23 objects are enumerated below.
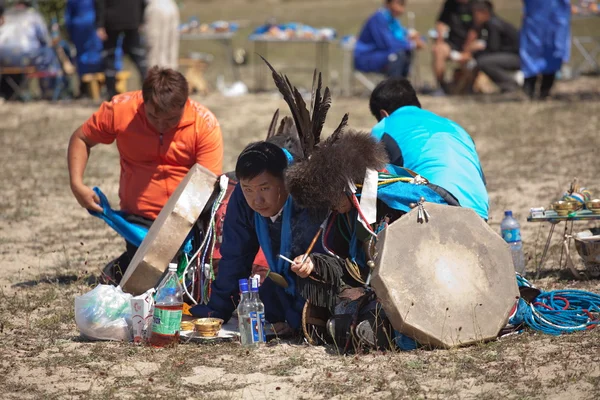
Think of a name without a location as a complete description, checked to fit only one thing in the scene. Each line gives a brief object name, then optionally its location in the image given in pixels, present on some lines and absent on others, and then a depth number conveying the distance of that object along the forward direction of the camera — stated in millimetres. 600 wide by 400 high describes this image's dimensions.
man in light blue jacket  10055
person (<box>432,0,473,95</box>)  26984
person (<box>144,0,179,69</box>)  25375
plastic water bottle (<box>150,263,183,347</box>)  9062
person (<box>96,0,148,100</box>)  24797
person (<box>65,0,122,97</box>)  26422
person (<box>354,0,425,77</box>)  26469
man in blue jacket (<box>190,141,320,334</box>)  8977
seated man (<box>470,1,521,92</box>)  26516
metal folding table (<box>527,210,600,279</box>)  10523
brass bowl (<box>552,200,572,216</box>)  10562
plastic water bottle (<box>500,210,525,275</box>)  11227
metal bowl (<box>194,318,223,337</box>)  9305
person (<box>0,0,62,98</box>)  26703
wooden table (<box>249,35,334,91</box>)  28641
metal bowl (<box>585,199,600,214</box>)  10539
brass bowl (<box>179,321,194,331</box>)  9570
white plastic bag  9414
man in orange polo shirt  11375
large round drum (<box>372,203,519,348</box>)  8258
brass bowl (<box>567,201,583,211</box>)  10570
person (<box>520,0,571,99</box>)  24469
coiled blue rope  8898
